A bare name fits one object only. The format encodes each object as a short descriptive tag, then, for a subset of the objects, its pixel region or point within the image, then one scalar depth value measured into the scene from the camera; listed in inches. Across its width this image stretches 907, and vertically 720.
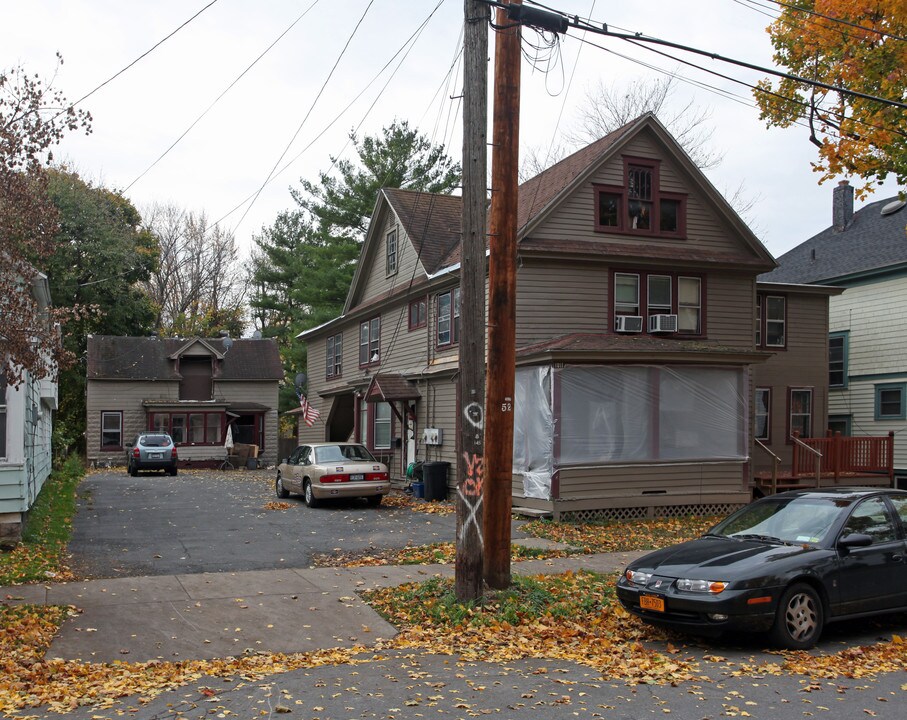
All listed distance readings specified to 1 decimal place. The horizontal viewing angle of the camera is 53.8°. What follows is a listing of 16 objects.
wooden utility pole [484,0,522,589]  398.0
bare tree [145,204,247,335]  2272.4
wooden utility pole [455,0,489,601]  386.6
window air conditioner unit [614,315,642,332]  857.5
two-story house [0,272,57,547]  516.4
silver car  1318.9
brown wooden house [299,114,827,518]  735.7
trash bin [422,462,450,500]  868.6
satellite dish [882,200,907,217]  1150.3
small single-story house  1642.5
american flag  1184.2
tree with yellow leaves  644.1
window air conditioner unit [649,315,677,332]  855.1
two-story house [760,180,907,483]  1084.5
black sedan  326.0
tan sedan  796.6
